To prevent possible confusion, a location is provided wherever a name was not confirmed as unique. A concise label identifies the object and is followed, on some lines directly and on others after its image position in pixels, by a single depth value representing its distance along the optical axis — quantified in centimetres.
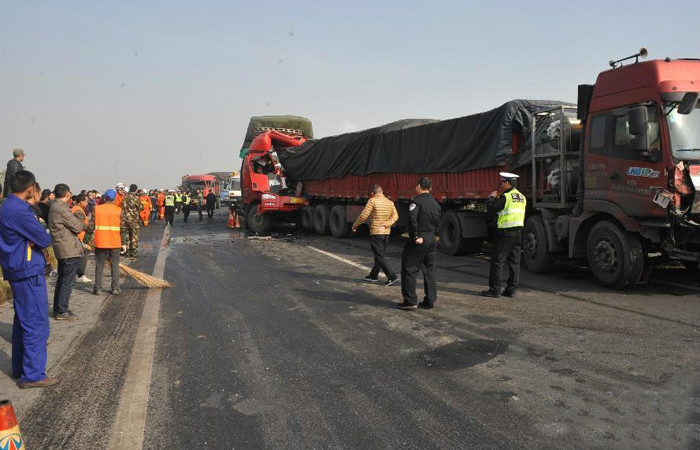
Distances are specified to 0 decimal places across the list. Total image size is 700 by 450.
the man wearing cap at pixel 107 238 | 830
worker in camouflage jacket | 1155
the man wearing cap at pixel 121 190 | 1286
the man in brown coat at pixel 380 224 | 861
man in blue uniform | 434
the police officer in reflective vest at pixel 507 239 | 740
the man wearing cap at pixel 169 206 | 2541
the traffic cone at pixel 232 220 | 2352
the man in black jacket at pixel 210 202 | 2964
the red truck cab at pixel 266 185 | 1936
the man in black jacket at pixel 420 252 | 675
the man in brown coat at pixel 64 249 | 670
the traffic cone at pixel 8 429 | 259
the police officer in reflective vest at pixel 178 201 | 3259
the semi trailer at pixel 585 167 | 696
